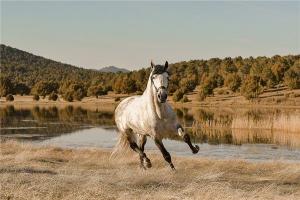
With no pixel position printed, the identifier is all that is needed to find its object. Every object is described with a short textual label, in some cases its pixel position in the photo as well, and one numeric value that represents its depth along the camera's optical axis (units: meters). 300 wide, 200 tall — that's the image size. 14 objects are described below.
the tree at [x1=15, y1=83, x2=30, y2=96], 135.44
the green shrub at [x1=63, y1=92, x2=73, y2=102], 114.00
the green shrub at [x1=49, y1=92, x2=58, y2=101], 115.25
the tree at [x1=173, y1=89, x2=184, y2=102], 97.38
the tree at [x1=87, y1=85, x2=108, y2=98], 117.94
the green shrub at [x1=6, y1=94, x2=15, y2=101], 115.38
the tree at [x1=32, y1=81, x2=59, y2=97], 124.81
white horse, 12.46
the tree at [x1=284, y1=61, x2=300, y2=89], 96.19
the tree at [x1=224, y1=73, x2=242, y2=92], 102.44
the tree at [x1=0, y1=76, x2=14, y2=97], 128.12
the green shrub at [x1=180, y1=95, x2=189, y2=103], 96.01
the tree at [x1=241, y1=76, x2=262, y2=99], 92.38
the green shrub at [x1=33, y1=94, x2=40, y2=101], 114.81
